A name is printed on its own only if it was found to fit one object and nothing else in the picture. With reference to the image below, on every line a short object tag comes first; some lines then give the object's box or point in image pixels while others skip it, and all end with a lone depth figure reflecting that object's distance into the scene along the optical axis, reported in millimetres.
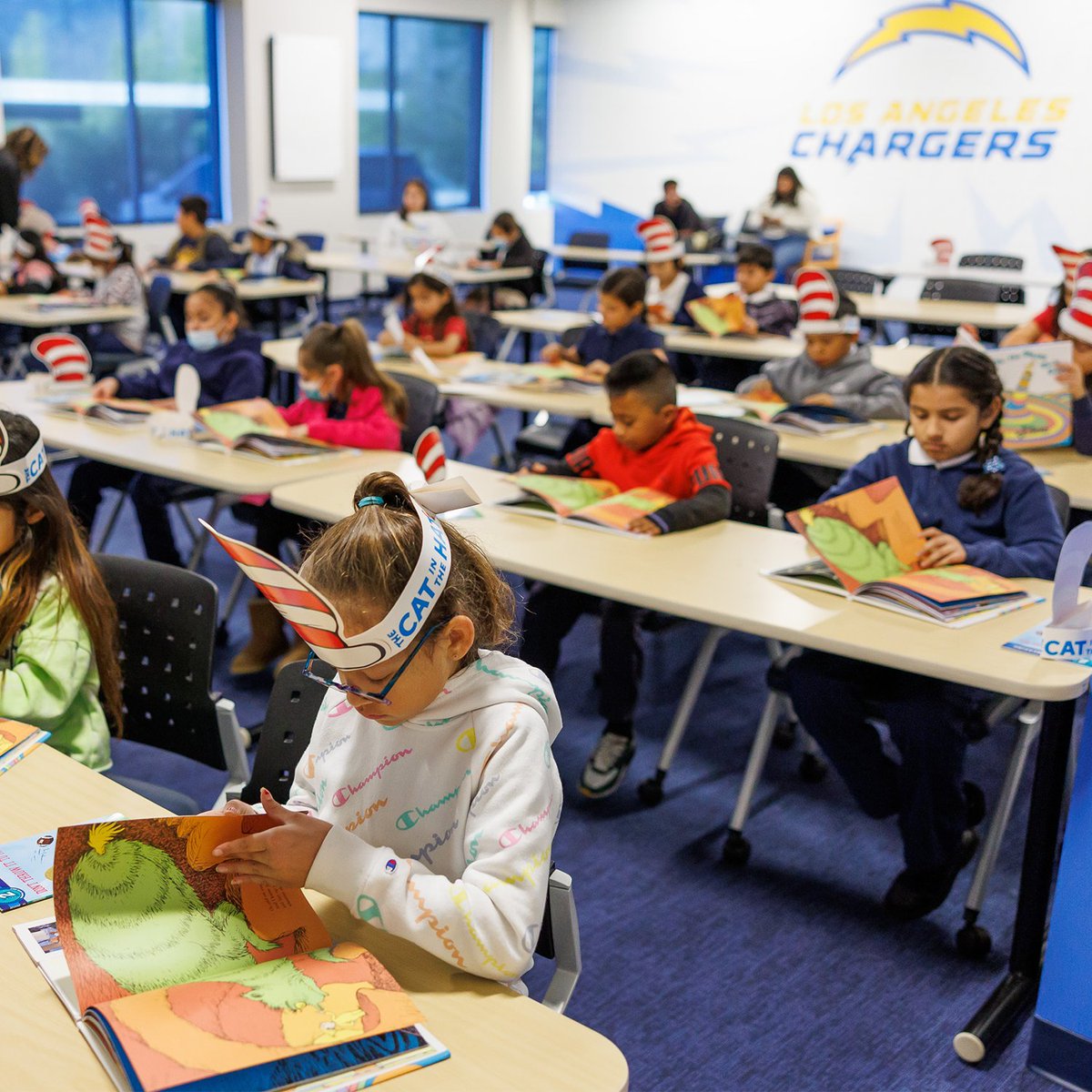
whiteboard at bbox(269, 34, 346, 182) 10867
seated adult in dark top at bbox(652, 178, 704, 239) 11297
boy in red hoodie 2971
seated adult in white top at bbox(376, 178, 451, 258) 9297
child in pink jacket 3576
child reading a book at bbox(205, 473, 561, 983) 1183
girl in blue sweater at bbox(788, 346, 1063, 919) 2414
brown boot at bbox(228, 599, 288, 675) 3600
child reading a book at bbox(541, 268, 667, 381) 4836
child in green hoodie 1828
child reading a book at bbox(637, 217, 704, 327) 6207
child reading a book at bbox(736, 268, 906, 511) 3934
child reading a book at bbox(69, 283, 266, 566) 4035
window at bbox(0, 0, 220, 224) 9938
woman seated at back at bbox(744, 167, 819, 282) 10812
